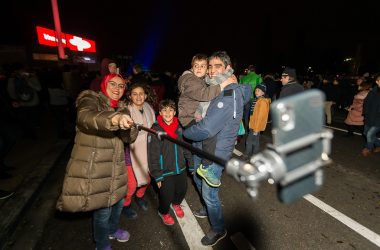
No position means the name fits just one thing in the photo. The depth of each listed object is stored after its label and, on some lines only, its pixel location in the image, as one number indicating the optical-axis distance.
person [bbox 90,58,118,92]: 4.33
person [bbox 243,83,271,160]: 5.48
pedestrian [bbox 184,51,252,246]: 2.42
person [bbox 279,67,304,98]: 5.50
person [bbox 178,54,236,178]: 2.61
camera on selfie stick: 0.79
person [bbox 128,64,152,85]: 6.43
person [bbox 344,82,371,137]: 7.04
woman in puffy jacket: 2.30
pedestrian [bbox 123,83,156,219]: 3.33
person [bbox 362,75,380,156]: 5.91
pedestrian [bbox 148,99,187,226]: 3.15
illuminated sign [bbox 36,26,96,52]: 20.66
